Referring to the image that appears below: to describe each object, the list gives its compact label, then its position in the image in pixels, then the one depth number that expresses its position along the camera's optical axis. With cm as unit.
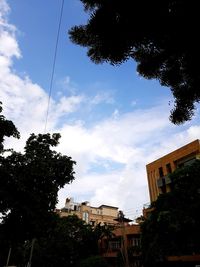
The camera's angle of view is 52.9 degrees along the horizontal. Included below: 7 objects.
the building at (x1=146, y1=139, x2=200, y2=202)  2355
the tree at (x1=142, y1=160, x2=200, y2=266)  1552
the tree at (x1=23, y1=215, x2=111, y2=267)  2721
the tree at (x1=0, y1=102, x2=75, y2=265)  839
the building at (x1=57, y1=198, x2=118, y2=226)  4583
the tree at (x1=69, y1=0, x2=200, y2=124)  248
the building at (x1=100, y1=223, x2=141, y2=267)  2694
